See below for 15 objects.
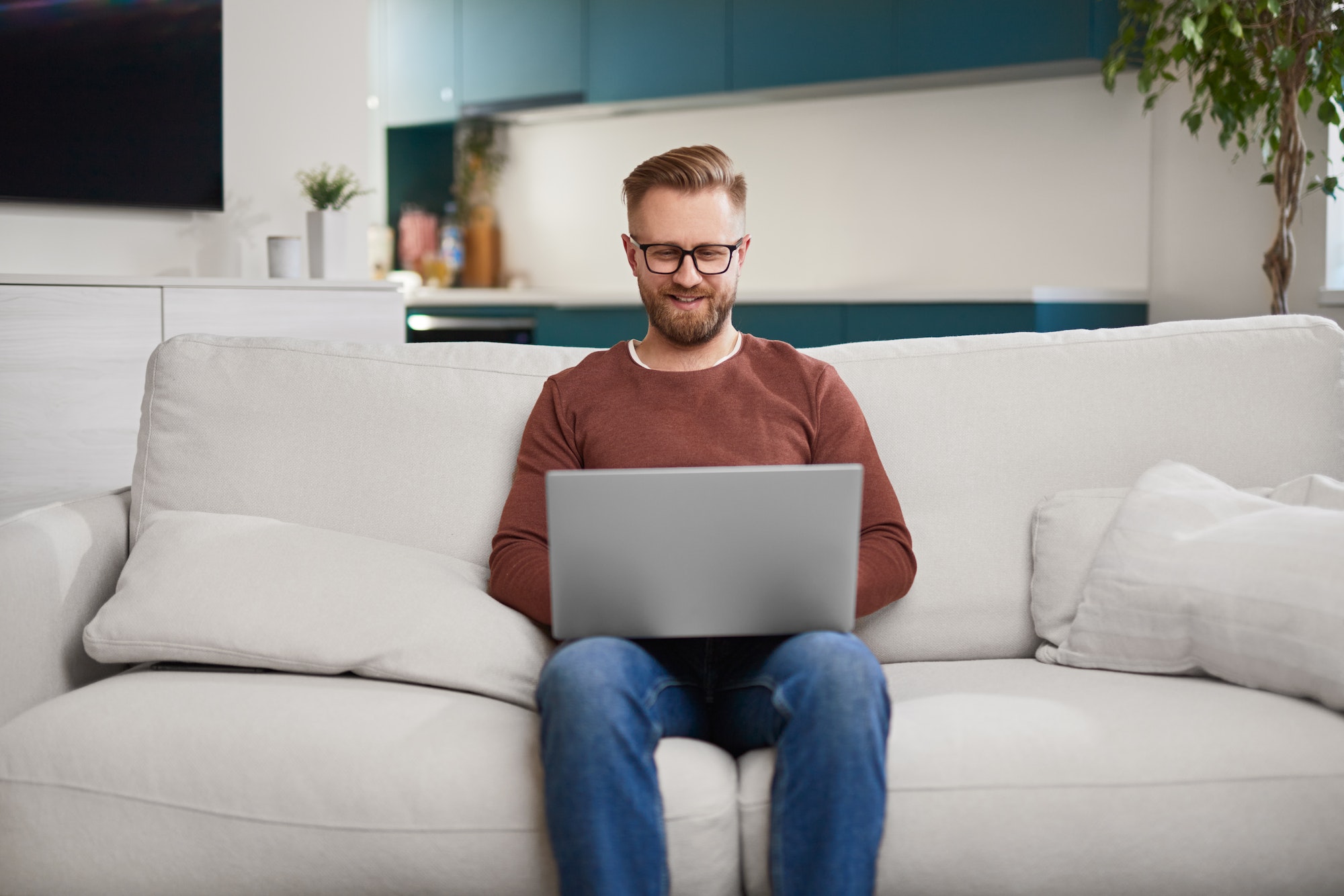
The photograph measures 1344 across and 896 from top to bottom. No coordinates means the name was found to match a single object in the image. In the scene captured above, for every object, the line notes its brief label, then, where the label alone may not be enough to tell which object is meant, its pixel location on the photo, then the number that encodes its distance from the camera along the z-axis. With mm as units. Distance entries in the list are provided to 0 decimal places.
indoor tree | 3100
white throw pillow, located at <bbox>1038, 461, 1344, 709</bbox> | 1505
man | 1320
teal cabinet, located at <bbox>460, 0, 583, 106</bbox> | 5242
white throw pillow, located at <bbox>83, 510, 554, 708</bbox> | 1616
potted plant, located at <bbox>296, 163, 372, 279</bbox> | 3891
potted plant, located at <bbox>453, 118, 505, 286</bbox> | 5816
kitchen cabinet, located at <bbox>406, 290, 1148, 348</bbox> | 3885
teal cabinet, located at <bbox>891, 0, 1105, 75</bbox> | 4098
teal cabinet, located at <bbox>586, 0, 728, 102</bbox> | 4859
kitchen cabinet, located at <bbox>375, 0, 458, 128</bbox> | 5613
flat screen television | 3506
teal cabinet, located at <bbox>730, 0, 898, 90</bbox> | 4457
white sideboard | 3189
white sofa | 1431
